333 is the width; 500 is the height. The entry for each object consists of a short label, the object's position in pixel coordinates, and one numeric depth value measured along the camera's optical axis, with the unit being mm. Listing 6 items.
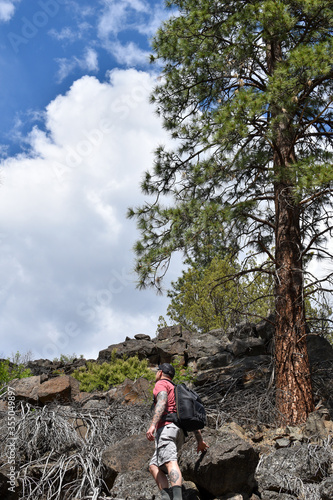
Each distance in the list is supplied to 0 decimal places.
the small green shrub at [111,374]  12297
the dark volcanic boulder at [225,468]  5109
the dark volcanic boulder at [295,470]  5402
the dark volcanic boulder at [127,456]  5855
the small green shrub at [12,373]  11547
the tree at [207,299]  20281
